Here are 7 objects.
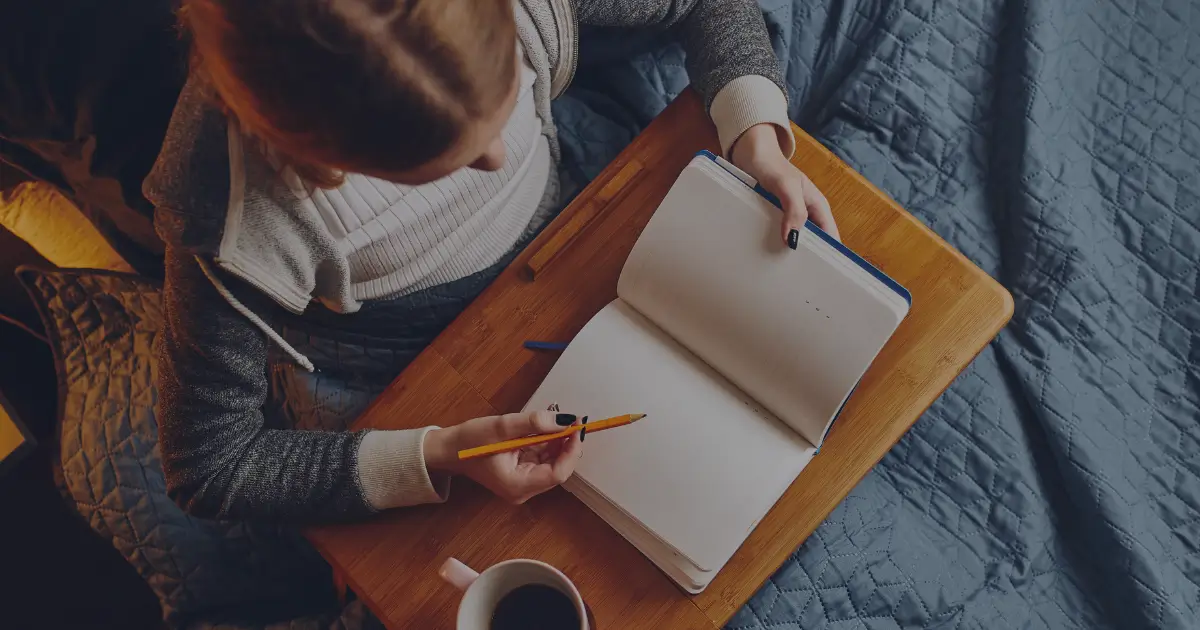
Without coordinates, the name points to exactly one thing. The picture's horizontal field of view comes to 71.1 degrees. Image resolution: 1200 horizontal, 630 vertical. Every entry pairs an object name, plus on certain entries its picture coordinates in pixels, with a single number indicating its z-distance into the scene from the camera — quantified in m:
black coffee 0.62
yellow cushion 1.03
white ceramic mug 0.60
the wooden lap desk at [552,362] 0.67
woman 0.46
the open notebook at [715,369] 0.64
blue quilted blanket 0.87
